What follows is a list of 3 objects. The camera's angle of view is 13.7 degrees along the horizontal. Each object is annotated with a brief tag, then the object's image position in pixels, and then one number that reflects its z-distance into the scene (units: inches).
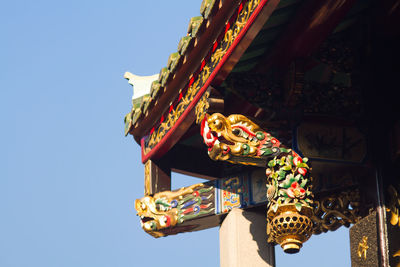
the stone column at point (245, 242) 487.5
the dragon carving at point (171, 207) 517.8
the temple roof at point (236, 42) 412.8
